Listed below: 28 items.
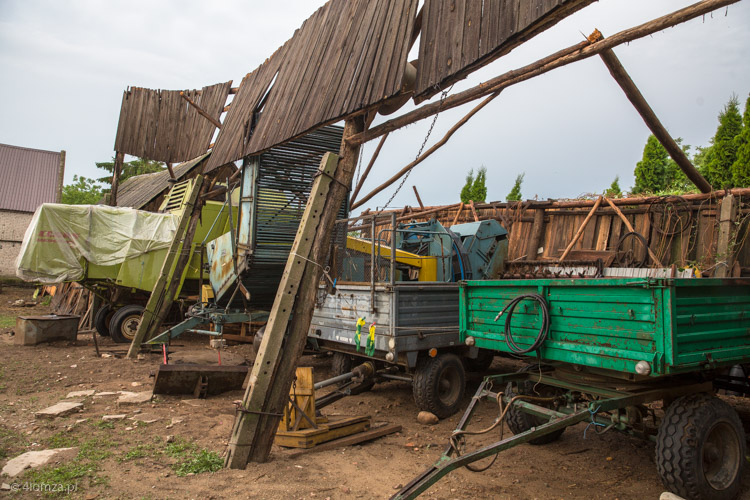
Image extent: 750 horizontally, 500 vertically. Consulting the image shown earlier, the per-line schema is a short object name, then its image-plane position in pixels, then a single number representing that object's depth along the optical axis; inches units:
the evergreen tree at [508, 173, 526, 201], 807.1
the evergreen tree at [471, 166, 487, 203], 842.8
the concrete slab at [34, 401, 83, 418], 209.9
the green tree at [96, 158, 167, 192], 1087.6
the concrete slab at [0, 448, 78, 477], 153.3
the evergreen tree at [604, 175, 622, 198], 744.6
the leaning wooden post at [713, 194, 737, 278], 321.4
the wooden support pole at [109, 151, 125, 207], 544.7
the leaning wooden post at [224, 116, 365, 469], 167.8
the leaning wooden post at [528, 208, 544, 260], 434.3
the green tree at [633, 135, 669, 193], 653.9
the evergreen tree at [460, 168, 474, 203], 876.5
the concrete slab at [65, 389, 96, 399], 243.8
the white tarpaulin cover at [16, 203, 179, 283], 390.0
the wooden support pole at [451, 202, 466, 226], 504.7
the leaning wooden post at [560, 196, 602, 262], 403.2
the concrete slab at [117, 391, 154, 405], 234.5
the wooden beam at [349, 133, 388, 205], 262.5
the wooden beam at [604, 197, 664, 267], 360.9
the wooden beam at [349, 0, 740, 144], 122.6
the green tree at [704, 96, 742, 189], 516.2
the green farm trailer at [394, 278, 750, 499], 131.9
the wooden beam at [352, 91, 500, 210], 199.8
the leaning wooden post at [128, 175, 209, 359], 373.4
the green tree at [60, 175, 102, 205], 1343.5
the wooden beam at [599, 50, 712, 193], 168.6
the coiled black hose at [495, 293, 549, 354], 154.3
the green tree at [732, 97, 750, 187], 471.2
